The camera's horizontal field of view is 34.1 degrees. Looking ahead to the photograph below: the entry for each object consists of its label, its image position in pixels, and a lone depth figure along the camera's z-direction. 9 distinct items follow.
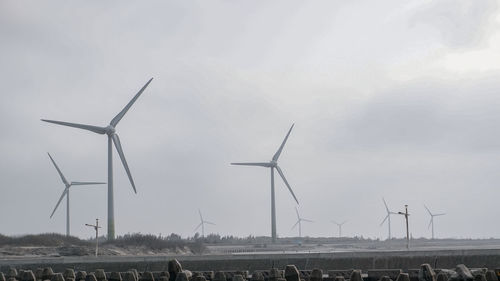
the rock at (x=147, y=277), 35.60
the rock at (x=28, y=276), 36.92
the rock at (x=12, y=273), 40.62
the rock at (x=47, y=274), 38.78
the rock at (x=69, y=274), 37.50
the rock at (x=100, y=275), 36.23
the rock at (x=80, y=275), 38.34
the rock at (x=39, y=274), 39.76
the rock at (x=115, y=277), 36.58
